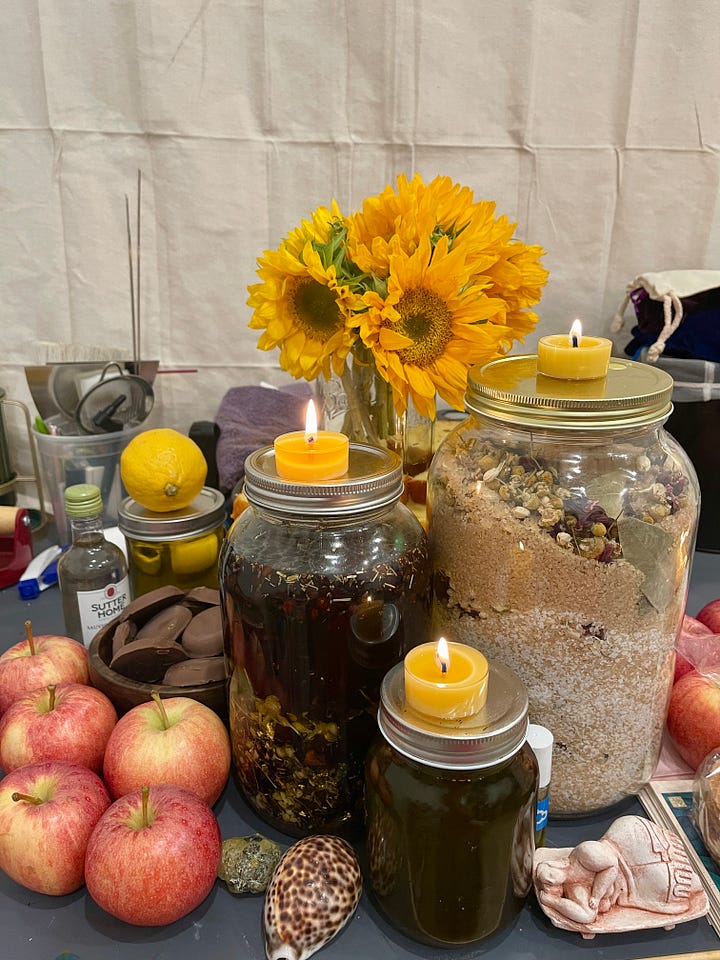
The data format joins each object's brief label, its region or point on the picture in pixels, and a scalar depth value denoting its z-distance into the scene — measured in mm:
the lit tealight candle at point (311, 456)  578
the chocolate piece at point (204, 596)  787
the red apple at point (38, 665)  742
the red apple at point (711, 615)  887
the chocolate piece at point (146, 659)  707
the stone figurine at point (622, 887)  562
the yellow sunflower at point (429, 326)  633
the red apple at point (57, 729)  663
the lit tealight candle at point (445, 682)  513
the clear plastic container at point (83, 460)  1077
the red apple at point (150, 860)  545
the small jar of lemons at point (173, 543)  896
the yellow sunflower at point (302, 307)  680
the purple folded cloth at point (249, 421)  1106
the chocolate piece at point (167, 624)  740
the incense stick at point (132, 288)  1201
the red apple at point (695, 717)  707
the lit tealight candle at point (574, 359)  594
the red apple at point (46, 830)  576
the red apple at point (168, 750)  634
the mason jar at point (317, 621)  572
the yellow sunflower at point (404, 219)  645
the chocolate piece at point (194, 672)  706
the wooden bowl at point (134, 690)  692
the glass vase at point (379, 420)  752
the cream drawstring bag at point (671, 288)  1059
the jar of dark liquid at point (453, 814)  516
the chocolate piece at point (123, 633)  738
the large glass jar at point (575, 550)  567
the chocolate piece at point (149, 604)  764
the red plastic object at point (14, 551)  1051
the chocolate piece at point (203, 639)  735
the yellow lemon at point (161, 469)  883
